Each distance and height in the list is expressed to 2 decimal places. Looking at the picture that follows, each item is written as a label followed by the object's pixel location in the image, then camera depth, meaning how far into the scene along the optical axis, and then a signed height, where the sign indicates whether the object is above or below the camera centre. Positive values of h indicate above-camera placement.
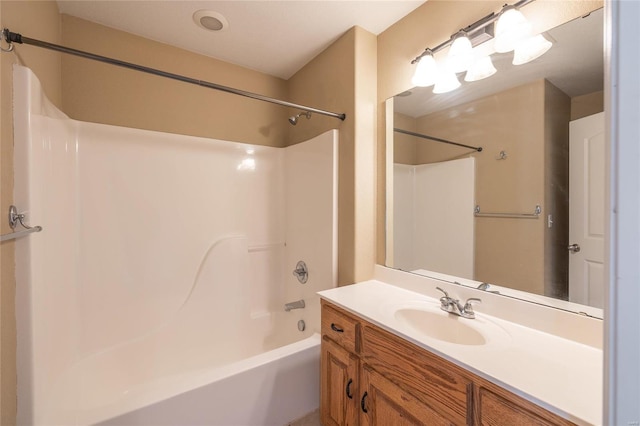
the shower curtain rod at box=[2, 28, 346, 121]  0.94 +0.66
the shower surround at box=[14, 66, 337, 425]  1.14 -0.40
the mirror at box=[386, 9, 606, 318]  0.98 +0.15
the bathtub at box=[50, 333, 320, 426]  1.10 -0.91
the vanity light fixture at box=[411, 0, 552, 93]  1.11 +0.75
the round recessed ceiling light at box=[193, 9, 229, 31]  1.61 +1.22
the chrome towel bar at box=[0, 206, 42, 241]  0.97 -0.05
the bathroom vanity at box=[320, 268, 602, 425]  0.72 -0.53
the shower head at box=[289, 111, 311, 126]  1.99 +0.74
